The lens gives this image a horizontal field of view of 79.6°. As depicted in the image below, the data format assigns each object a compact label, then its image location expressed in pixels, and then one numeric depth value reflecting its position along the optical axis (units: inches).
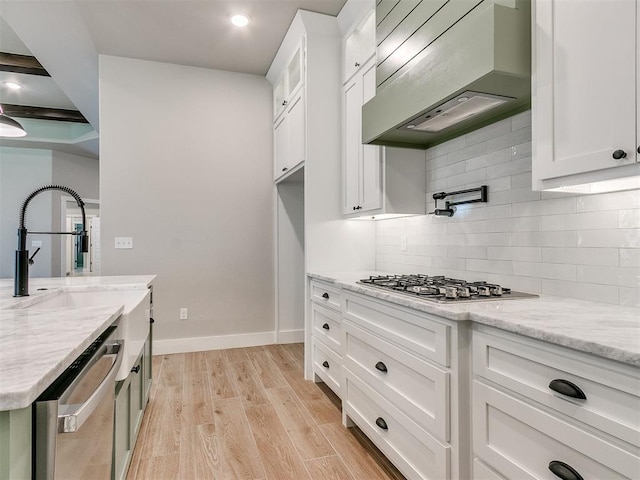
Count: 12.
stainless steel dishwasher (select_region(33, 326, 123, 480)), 31.0
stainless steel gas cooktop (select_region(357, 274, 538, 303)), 62.5
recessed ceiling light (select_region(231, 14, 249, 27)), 123.2
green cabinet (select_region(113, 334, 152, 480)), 62.0
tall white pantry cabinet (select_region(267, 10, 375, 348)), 122.6
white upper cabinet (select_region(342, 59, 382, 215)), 104.4
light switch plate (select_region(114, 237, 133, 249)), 149.9
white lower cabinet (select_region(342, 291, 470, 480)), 56.2
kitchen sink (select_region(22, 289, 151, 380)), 63.3
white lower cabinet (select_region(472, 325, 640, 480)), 35.5
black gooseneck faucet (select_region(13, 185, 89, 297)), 66.6
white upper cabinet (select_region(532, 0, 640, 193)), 45.3
